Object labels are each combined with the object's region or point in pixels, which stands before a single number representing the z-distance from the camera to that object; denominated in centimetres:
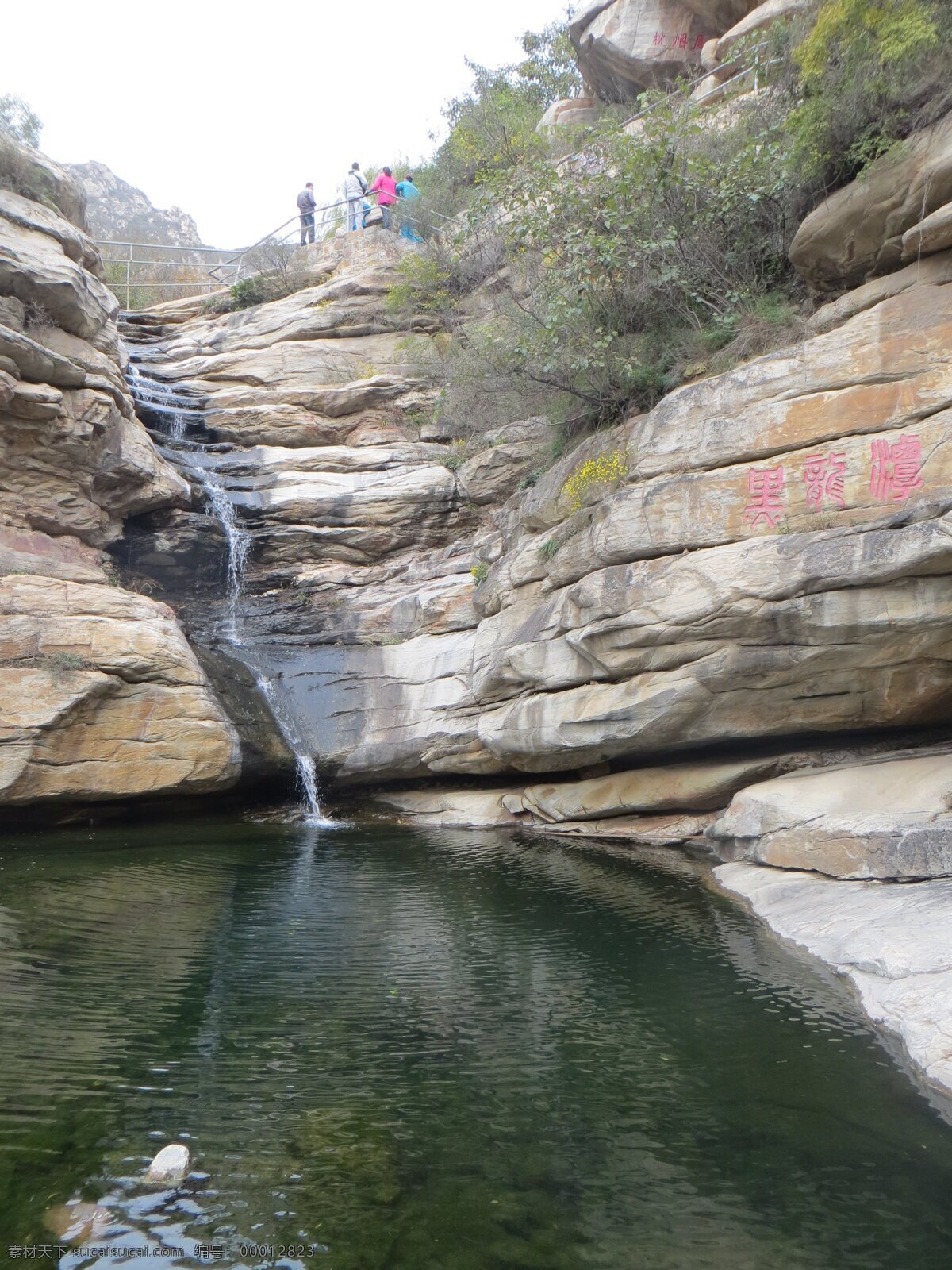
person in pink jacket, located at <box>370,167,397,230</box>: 2542
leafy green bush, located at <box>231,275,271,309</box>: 2509
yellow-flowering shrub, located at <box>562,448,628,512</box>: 1288
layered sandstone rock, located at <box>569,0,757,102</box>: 2048
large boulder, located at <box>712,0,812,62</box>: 1592
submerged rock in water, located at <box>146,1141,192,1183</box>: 423
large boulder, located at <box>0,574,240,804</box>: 1231
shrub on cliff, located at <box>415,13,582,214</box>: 2342
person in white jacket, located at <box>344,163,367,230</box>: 2616
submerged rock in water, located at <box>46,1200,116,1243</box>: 380
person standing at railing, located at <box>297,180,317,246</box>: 2722
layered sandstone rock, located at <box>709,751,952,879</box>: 862
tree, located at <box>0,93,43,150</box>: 1875
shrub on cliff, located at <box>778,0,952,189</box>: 1012
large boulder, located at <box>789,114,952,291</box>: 995
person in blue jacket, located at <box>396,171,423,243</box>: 2494
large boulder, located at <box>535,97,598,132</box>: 2255
